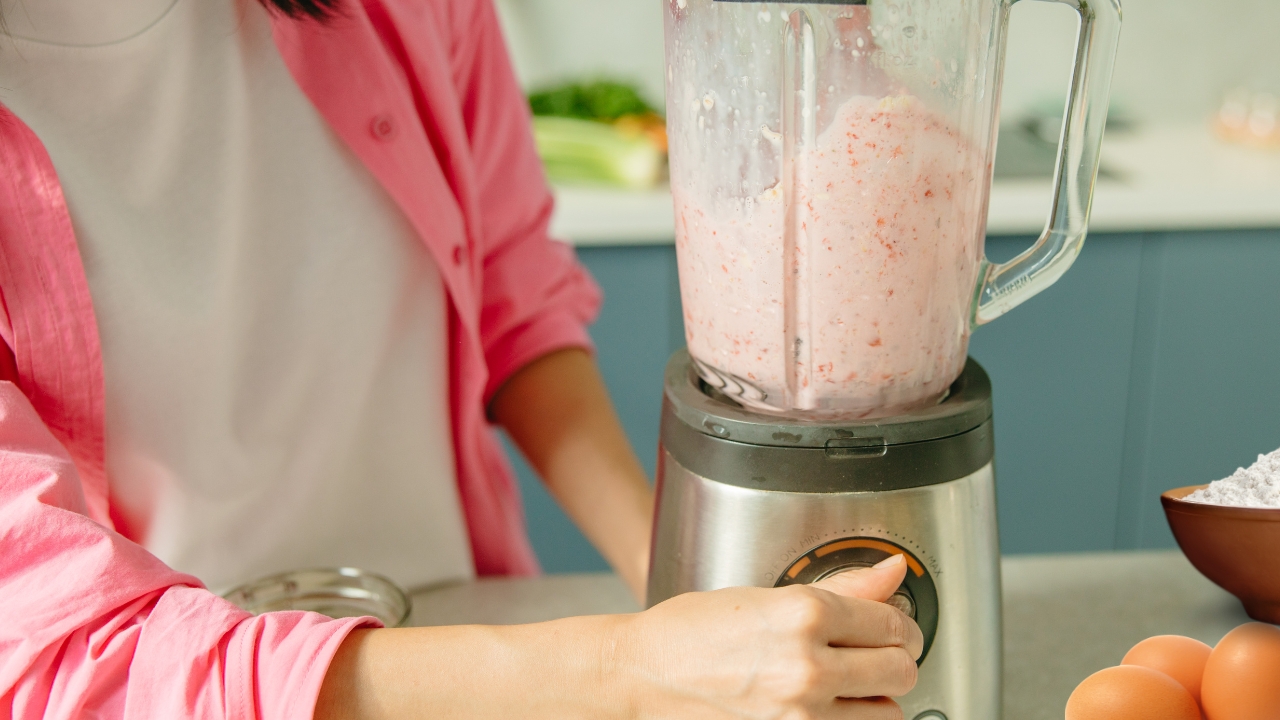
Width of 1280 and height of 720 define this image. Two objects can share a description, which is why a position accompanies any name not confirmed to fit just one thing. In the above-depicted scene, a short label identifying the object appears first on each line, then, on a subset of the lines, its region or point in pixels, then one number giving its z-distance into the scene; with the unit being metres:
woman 0.48
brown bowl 0.55
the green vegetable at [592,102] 1.85
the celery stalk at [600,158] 1.65
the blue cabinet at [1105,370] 1.56
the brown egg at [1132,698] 0.51
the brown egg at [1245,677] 0.51
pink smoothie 0.49
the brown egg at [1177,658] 0.54
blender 0.49
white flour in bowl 0.55
